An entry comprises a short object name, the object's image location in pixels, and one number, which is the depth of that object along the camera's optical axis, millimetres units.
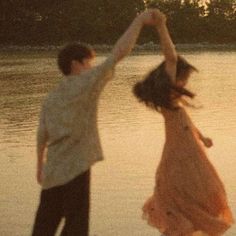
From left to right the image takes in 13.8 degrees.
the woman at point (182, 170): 5129
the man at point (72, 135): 4556
